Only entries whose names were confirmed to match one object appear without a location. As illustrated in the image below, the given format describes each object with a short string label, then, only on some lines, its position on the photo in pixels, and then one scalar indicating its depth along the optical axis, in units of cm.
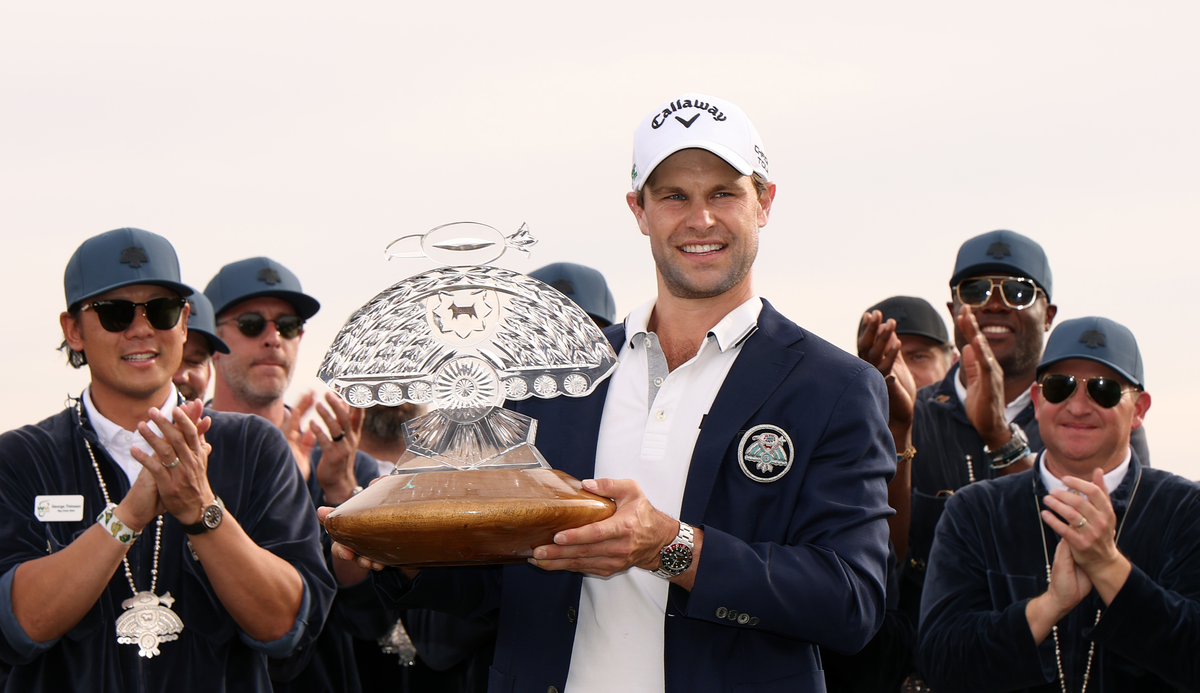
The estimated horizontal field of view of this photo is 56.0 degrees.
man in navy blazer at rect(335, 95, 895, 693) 324
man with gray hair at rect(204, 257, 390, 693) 622
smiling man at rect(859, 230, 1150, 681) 623
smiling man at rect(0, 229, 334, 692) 444
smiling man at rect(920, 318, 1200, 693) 486
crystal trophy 345
